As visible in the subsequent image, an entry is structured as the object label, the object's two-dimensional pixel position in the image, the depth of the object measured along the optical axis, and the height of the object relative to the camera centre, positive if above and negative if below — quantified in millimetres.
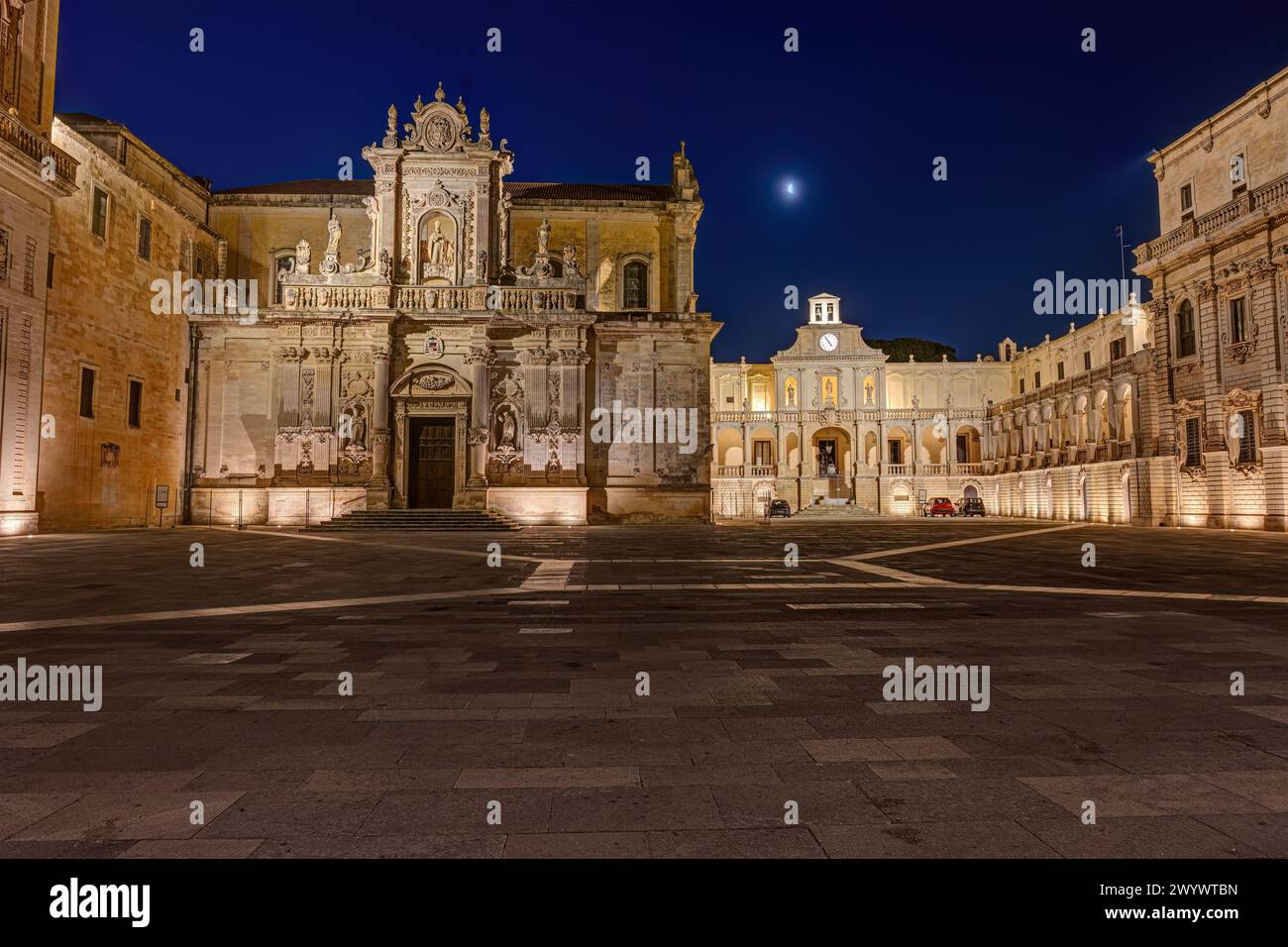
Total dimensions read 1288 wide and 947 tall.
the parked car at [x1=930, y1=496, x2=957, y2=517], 54344 -802
